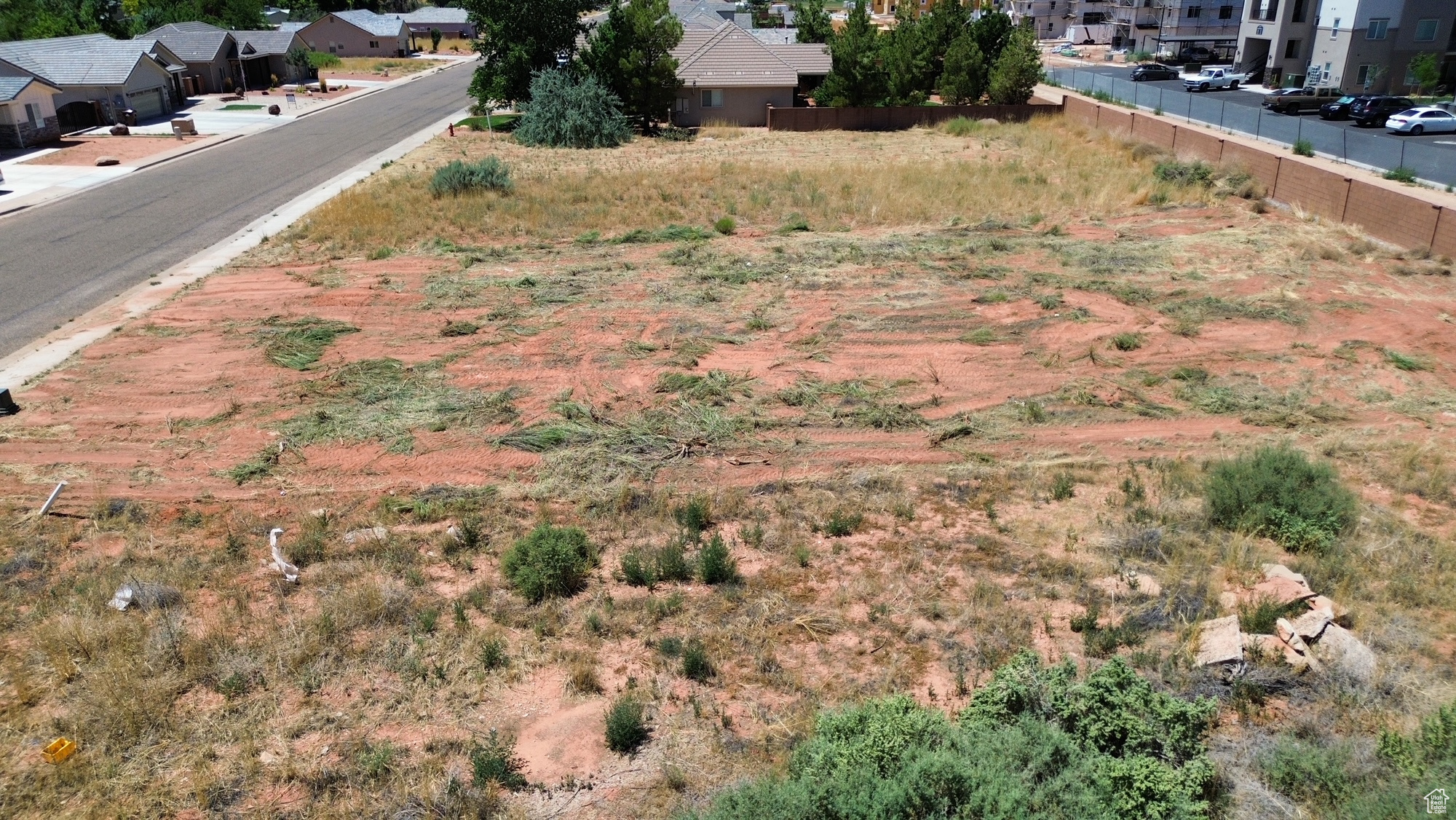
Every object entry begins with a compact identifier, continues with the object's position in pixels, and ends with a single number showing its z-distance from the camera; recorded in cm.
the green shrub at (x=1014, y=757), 649
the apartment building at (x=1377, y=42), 5509
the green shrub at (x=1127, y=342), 1802
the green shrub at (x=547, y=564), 1084
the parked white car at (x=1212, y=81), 6519
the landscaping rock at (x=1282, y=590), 1016
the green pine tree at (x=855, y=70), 5062
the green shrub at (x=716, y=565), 1107
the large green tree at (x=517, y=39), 5047
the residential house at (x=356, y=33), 8894
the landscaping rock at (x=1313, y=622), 953
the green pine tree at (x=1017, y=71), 5006
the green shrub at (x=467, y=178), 3177
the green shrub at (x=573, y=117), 4581
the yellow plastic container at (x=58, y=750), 835
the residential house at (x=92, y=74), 4991
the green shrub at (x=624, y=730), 842
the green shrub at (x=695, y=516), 1227
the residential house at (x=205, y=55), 6525
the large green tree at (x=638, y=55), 4847
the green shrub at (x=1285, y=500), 1167
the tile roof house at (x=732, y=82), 5116
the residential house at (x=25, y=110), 4272
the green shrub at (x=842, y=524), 1216
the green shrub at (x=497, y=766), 804
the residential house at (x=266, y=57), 7056
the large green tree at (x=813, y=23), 6388
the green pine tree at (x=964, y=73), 5188
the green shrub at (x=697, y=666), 944
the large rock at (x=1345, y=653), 909
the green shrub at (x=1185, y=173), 3172
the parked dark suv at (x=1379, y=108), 4528
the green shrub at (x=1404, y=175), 2873
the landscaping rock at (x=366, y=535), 1211
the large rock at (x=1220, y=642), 928
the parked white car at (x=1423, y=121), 4234
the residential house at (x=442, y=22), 10756
